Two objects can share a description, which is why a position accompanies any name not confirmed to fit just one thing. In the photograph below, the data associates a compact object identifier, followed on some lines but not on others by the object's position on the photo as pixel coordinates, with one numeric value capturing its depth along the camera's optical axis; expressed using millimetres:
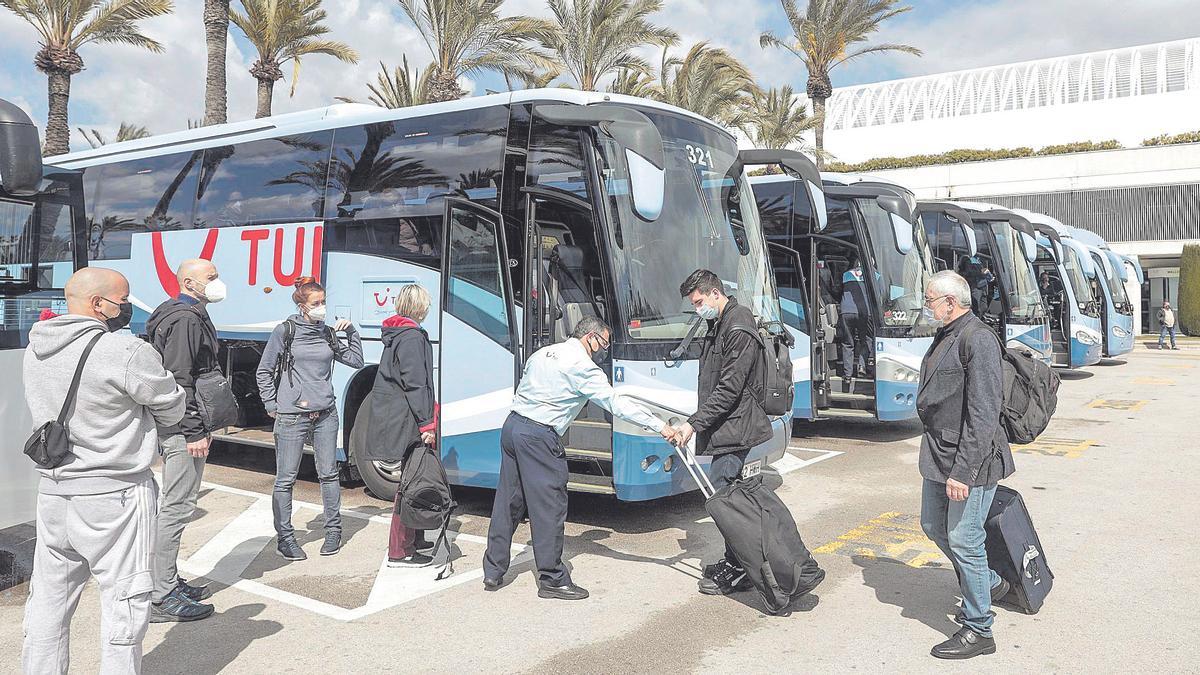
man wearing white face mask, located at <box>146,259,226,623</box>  5277
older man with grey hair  4715
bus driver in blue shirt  5742
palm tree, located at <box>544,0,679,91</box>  23719
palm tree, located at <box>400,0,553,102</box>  20641
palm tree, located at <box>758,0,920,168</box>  28250
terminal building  40688
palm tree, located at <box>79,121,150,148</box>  44375
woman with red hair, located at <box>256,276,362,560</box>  6520
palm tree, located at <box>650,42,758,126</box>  28016
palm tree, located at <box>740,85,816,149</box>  33312
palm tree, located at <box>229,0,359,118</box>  21272
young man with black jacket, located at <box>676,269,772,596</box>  5699
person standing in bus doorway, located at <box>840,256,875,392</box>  12180
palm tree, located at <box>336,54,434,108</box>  24828
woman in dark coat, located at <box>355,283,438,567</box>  6281
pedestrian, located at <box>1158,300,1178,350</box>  31500
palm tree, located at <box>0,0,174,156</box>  20438
